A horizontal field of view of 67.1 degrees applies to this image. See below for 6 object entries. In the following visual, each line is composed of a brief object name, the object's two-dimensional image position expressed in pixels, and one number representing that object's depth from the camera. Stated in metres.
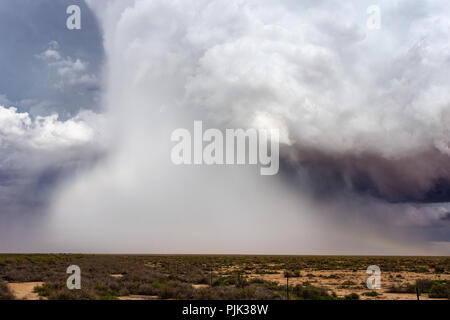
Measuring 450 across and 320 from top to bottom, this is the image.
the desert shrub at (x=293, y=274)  48.96
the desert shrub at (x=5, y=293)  22.94
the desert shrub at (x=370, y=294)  30.64
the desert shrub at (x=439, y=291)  30.01
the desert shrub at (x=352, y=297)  28.07
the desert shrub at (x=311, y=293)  27.04
